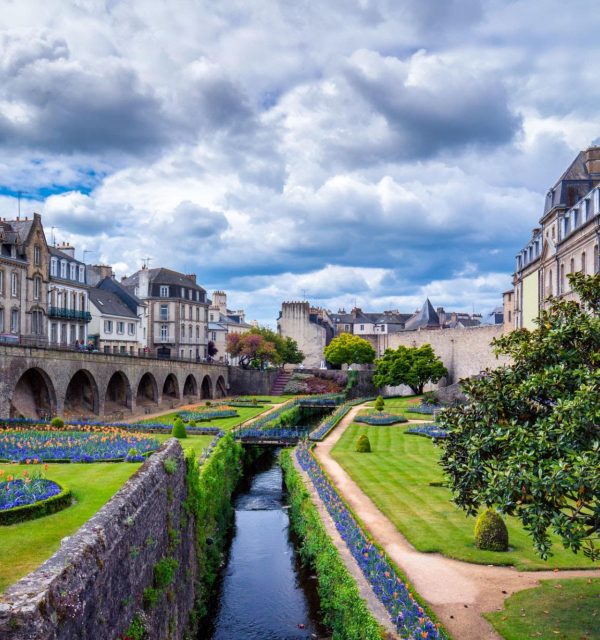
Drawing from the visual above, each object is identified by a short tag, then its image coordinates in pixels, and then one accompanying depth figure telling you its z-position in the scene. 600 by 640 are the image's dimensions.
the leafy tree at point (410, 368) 69.50
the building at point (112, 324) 57.06
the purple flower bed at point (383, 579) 10.47
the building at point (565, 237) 33.78
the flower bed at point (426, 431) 37.34
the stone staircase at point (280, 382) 76.84
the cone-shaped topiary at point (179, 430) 32.25
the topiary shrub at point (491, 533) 15.88
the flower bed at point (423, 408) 51.81
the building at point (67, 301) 46.94
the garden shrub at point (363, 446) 32.09
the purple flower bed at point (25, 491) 12.91
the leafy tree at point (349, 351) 85.75
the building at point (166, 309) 74.94
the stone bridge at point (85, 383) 34.62
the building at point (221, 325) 96.94
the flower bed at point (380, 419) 45.42
